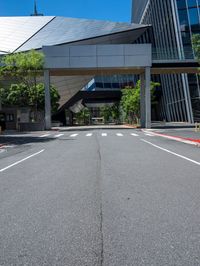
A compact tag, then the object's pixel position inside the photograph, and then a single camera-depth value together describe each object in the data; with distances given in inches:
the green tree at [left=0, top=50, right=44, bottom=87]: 980.7
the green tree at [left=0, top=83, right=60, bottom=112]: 1134.4
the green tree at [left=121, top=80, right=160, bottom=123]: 1298.3
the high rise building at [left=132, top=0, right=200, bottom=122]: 1184.0
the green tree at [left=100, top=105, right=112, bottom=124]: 2449.9
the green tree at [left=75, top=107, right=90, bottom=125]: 2483.5
